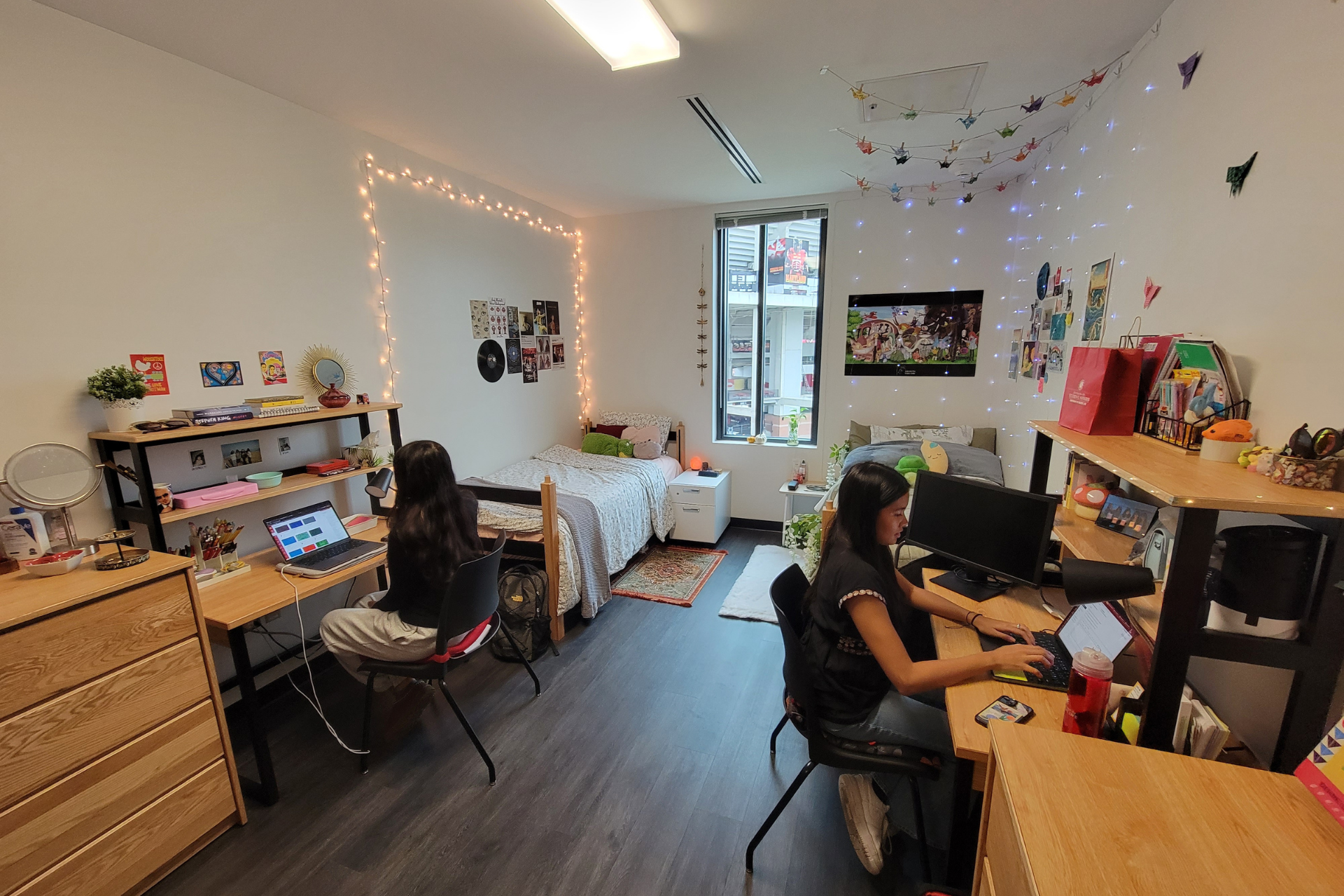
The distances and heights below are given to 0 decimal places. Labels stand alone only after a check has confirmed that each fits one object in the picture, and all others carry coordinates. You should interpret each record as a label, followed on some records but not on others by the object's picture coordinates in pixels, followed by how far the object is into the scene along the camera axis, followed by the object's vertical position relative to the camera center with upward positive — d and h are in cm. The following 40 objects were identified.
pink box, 193 -53
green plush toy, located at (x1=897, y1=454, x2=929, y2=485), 297 -68
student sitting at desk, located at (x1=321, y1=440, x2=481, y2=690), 190 -76
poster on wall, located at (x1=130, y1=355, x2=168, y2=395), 195 -5
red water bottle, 104 -69
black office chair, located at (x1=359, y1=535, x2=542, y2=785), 182 -94
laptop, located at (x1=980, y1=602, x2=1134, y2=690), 129 -77
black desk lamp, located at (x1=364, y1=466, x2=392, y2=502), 262 -66
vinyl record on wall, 365 -7
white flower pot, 180 -19
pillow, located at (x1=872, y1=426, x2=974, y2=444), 370 -63
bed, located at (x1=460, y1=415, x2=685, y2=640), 285 -99
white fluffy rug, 313 -154
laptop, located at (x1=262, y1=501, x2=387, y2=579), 212 -81
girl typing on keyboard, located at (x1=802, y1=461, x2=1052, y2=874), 141 -80
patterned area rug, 339 -155
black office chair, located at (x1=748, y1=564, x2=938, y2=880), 142 -110
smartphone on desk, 118 -82
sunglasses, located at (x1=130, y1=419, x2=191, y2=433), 181 -24
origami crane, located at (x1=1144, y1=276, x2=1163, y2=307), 167 +16
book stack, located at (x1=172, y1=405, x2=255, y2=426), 193 -22
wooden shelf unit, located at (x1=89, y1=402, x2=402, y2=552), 176 -38
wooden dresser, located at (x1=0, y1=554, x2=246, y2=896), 128 -101
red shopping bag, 148 -14
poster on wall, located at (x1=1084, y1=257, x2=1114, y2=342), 206 +16
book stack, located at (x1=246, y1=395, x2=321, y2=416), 214 -21
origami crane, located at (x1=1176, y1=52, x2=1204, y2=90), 150 +77
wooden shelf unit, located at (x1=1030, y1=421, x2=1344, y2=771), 90 -49
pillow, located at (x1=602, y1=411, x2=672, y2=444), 452 -62
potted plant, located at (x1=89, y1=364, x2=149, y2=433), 179 -12
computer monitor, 164 -62
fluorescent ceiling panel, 173 +110
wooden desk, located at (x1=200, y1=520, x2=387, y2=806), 174 -86
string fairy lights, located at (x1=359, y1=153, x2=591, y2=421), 280 +96
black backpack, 268 -132
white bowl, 146 -57
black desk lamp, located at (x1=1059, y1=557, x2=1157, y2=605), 118 -53
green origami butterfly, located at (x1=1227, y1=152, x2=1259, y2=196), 126 +40
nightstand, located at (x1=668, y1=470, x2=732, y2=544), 408 -122
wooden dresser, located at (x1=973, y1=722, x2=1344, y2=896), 69 -69
